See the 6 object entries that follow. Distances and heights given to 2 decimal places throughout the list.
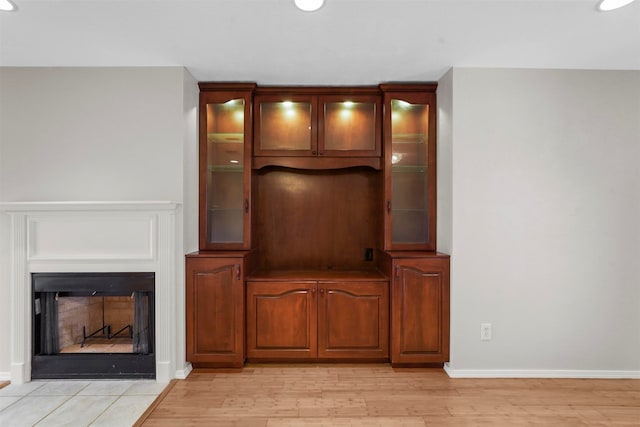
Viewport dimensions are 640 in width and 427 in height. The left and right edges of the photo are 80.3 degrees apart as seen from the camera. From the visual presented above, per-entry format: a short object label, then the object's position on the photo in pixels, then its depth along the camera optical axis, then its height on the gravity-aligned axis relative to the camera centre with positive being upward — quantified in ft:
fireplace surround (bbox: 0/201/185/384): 9.55 -1.06
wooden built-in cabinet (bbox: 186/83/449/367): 10.15 -0.90
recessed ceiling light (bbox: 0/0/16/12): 6.95 +3.79
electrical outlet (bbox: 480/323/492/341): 9.95 -3.15
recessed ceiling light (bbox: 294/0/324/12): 6.91 +3.81
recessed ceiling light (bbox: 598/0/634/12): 6.89 +3.83
